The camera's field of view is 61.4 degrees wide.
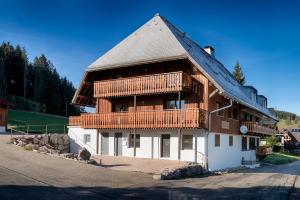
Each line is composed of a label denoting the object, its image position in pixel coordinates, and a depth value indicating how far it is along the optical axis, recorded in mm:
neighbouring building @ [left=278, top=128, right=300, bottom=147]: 68972
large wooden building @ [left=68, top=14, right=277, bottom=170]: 18734
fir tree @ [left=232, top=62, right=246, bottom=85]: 42536
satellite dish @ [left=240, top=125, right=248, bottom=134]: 23573
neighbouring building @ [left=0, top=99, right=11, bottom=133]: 30144
